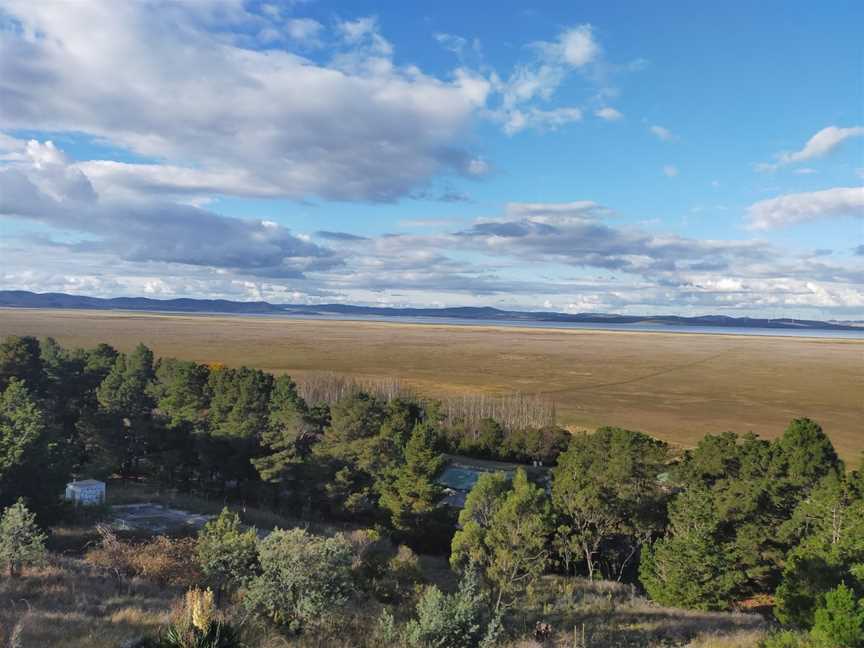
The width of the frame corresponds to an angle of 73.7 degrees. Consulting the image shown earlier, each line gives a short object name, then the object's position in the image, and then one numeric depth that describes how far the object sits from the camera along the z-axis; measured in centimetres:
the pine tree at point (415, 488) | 3006
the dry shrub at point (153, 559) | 1717
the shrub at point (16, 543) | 1517
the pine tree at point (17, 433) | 2314
